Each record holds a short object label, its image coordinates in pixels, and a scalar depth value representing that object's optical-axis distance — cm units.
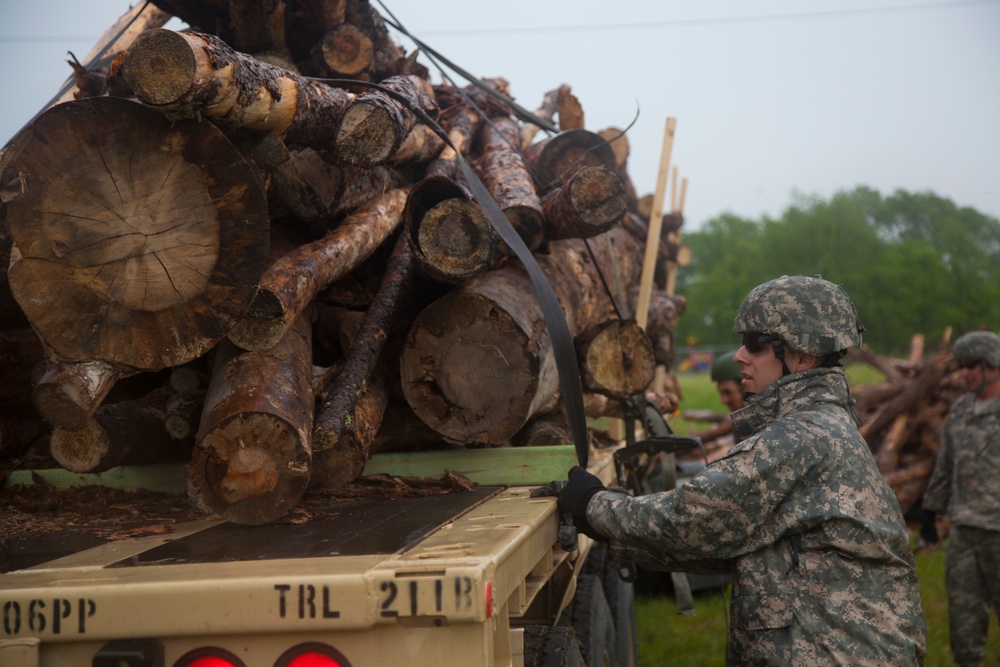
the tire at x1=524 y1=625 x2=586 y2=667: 299
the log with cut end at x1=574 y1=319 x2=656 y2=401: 416
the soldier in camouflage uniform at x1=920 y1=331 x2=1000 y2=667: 628
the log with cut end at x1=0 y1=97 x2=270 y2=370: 262
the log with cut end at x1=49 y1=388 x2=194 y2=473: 305
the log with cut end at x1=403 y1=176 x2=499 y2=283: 334
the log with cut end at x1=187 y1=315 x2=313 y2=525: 270
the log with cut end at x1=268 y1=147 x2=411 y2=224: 360
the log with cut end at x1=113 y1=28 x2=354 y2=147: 240
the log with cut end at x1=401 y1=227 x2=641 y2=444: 340
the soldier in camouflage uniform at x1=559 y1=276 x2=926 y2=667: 269
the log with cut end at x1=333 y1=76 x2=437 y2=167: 310
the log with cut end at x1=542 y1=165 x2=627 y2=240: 387
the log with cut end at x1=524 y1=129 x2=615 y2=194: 515
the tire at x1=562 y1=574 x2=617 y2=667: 379
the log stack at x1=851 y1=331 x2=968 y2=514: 1115
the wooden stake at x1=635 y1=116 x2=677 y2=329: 550
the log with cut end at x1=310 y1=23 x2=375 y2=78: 402
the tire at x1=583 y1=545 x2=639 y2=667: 479
